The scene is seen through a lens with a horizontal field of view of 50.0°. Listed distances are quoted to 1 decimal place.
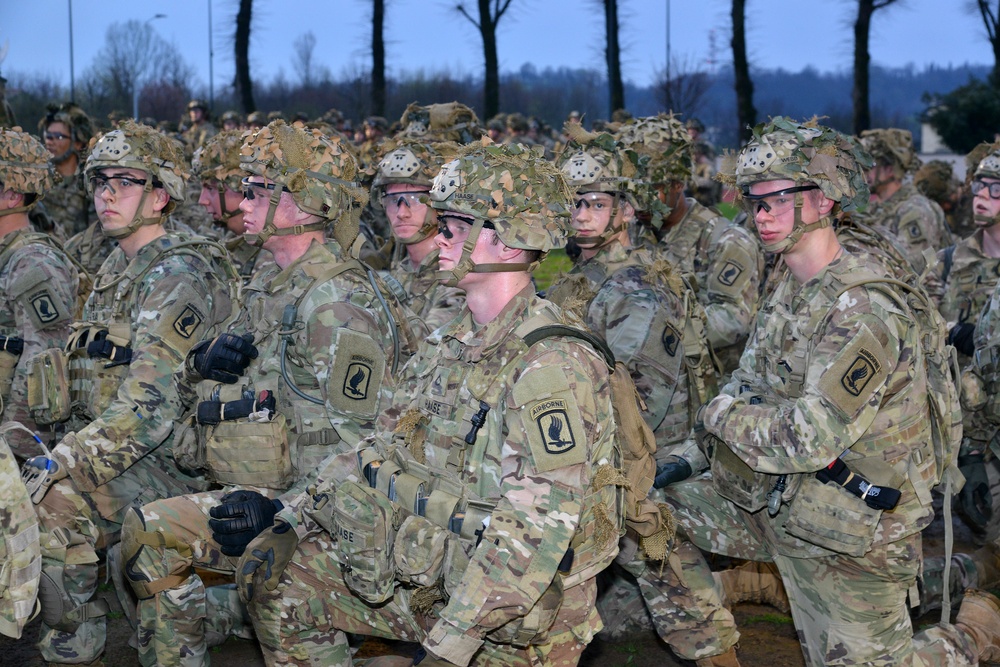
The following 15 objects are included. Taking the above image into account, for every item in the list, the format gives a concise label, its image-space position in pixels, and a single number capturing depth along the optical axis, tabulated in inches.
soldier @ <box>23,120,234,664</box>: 238.1
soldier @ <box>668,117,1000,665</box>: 201.3
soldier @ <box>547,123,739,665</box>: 277.0
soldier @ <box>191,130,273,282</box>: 358.0
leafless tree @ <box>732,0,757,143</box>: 1189.7
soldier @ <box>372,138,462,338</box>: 333.1
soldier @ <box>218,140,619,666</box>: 158.9
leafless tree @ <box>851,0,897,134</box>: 1158.3
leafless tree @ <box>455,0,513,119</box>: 1248.2
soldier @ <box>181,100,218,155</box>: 879.7
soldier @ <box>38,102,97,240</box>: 574.9
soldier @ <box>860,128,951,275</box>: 508.7
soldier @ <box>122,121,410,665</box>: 218.4
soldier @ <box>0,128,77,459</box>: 291.4
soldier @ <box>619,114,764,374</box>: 352.2
